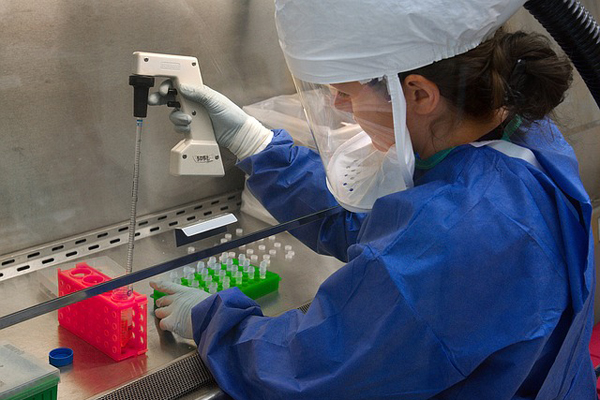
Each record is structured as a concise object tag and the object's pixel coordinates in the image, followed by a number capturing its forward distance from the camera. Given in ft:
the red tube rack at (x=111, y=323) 4.49
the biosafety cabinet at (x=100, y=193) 4.38
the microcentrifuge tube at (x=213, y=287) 5.27
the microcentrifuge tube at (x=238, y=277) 5.46
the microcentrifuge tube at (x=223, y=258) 5.33
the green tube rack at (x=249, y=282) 5.30
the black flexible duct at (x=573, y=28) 4.17
